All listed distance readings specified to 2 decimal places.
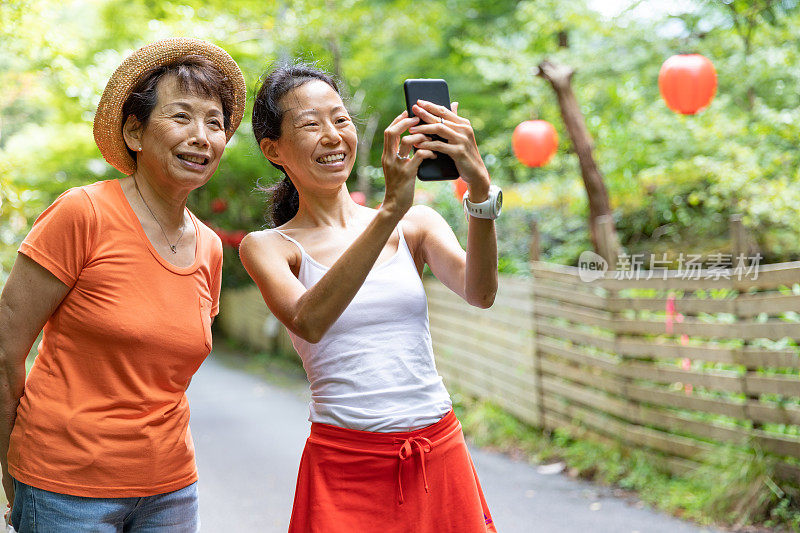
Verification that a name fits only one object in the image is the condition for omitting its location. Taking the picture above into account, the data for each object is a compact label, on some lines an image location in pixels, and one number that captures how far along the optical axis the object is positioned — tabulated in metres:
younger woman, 1.74
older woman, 1.74
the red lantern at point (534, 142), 6.96
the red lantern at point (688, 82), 5.71
